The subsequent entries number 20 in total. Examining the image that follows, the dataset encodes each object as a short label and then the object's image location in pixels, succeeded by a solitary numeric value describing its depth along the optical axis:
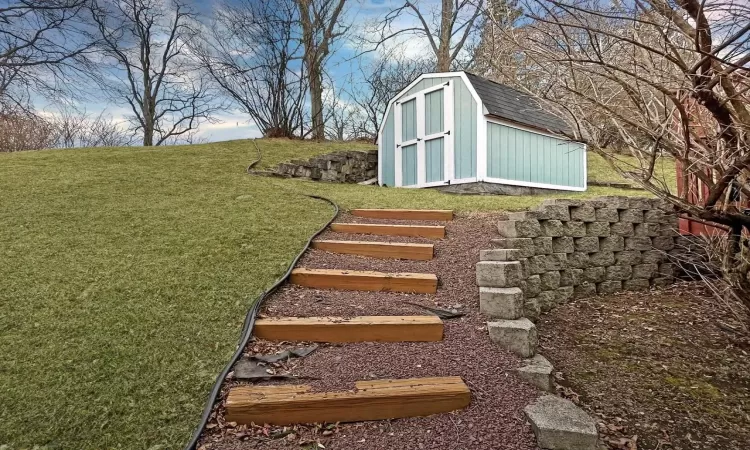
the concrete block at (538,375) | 2.08
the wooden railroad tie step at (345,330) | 2.35
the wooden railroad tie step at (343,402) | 1.76
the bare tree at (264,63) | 11.91
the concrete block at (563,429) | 1.63
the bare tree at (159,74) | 15.98
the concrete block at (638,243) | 4.48
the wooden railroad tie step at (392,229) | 4.20
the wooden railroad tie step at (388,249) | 3.66
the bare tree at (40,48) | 10.00
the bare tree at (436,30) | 12.71
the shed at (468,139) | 7.75
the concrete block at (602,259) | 4.29
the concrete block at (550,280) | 3.81
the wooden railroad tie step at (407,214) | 4.86
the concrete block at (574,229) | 4.04
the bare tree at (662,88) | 1.49
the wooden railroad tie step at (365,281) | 3.03
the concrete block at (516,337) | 2.32
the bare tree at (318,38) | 12.53
